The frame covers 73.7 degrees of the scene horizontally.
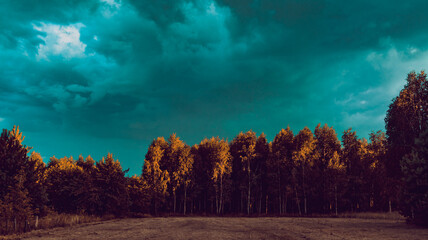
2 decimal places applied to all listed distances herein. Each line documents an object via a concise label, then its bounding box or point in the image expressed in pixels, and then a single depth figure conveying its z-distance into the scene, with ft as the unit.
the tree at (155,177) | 160.45
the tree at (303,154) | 167.53
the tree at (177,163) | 172.86
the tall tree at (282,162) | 168.76
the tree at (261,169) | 179.32
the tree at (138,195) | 155.53
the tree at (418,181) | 77.20
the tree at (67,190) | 134.51
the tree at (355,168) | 173.37
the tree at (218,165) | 171.63
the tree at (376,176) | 165.81
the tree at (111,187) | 137.90
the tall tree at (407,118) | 100.12
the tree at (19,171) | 82.74
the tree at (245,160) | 173.68
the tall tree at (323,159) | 165.66
